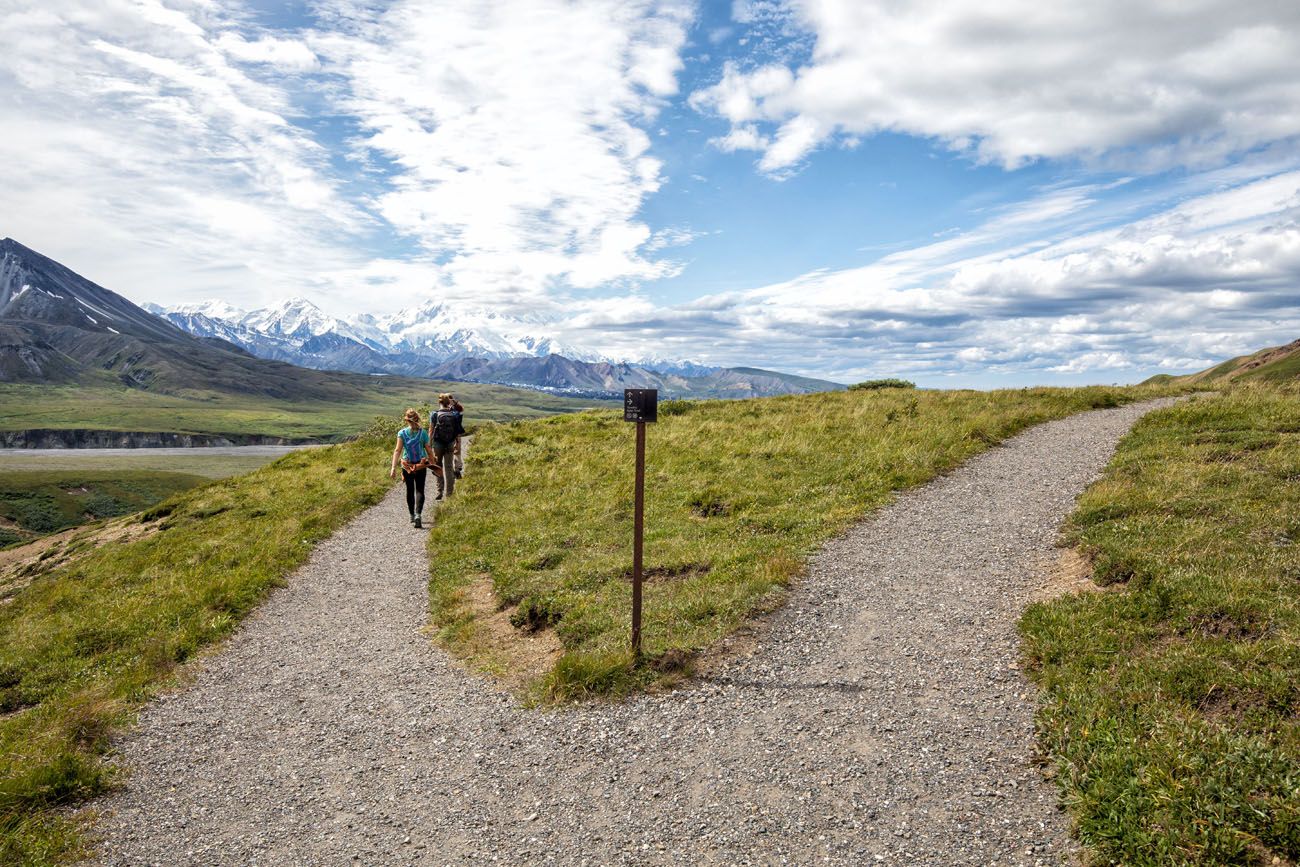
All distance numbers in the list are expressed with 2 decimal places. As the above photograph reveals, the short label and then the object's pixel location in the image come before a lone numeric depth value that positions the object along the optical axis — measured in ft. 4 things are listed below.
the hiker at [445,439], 77.87
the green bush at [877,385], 145.89
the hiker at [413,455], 70.54
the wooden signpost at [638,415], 34.86
